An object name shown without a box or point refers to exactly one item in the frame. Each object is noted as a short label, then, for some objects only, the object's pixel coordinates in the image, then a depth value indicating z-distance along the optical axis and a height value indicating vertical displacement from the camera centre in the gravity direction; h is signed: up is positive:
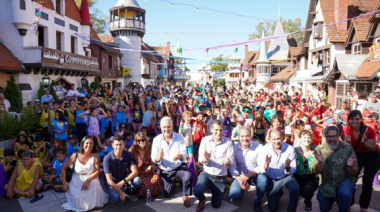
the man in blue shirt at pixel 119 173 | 4.78 -1.58
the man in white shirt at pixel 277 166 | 4.34 -1.31
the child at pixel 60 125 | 7.54 -1.02
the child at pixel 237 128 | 6.50 -0.95
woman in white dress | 4.52 -1.69
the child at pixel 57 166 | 5.70 -1.76
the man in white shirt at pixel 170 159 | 4.97 -1.34
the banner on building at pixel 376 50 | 11.80 +2.07
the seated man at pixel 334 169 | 4.07 -1.27
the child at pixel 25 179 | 5.00 -1.79
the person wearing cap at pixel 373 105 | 7.17 -0.35
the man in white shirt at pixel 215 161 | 4.62 -1.30
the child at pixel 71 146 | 6.57 -1.45
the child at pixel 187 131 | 6.61 -1.03
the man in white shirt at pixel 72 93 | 14.83 -0.10
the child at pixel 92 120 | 7.64 -0.88
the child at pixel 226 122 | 7.63 -0.93
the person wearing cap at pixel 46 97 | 11.93 -0.28
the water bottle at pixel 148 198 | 4.82 -2.06
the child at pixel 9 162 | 5.54 -1.62
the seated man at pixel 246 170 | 4.46 -1.48
